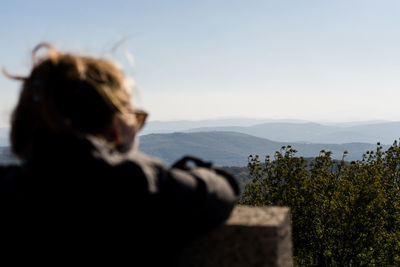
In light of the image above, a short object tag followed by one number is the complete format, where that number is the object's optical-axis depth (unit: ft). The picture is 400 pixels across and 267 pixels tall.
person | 5.52
